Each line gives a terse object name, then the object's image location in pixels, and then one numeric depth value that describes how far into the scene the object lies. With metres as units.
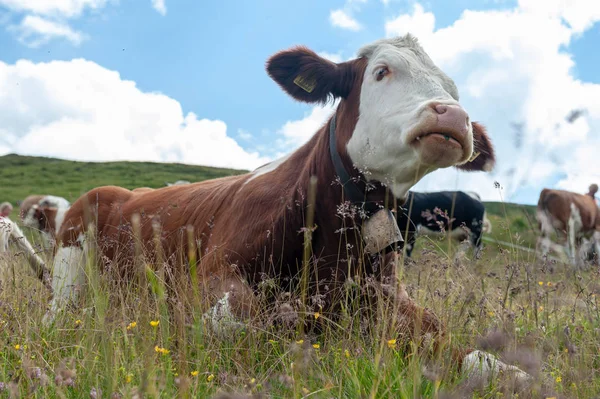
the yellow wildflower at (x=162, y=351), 2.67
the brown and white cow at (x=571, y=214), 18.20
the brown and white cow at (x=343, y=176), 3.35
